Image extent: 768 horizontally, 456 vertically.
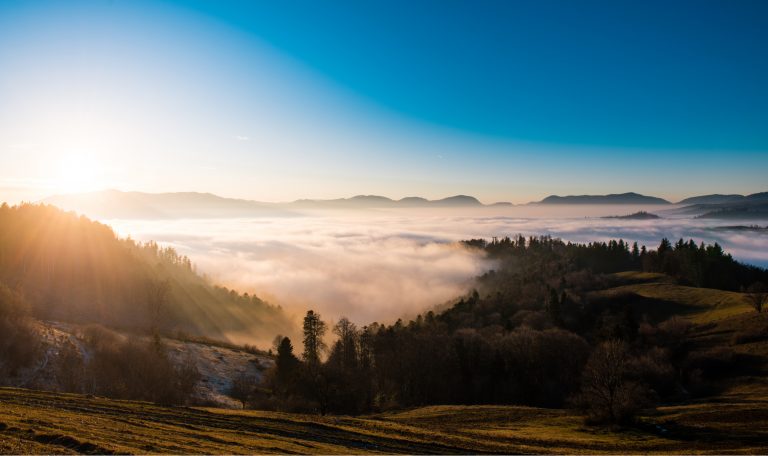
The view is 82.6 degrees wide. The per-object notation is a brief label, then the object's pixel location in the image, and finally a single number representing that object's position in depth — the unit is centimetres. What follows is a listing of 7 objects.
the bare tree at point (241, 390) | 7955
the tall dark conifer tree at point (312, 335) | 8938
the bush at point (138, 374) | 6344
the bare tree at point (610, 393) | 5541
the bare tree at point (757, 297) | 12056
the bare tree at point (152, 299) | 14230
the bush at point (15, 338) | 6939
